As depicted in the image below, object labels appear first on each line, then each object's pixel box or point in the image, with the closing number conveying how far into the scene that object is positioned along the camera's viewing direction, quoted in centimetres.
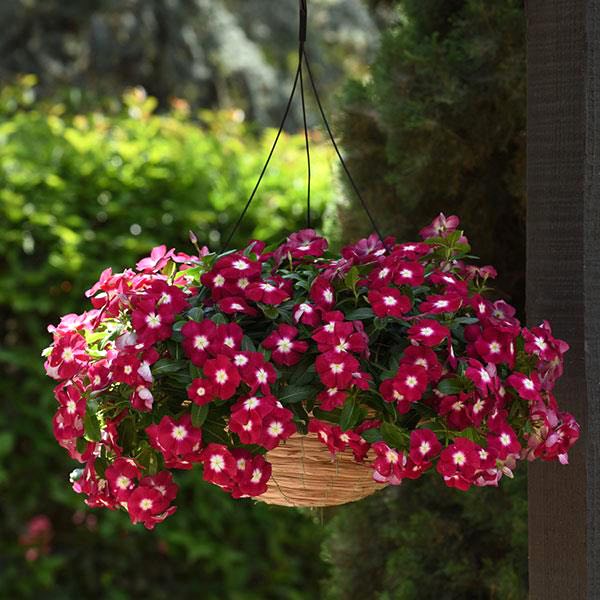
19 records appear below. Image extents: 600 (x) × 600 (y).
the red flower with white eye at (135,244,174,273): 233
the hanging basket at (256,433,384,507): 225
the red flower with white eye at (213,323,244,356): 216
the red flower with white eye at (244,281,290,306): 222
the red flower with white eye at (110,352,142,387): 218
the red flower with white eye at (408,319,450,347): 217
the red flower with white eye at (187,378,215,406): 215
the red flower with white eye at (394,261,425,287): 223
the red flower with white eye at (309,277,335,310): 223
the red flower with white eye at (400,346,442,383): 217
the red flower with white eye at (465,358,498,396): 216
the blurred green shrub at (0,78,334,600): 382
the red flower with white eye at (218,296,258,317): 222
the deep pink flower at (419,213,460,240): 237
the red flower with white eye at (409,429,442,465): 216
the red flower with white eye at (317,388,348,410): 216
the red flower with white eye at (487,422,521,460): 217
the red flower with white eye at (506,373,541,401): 218
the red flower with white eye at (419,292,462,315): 221
